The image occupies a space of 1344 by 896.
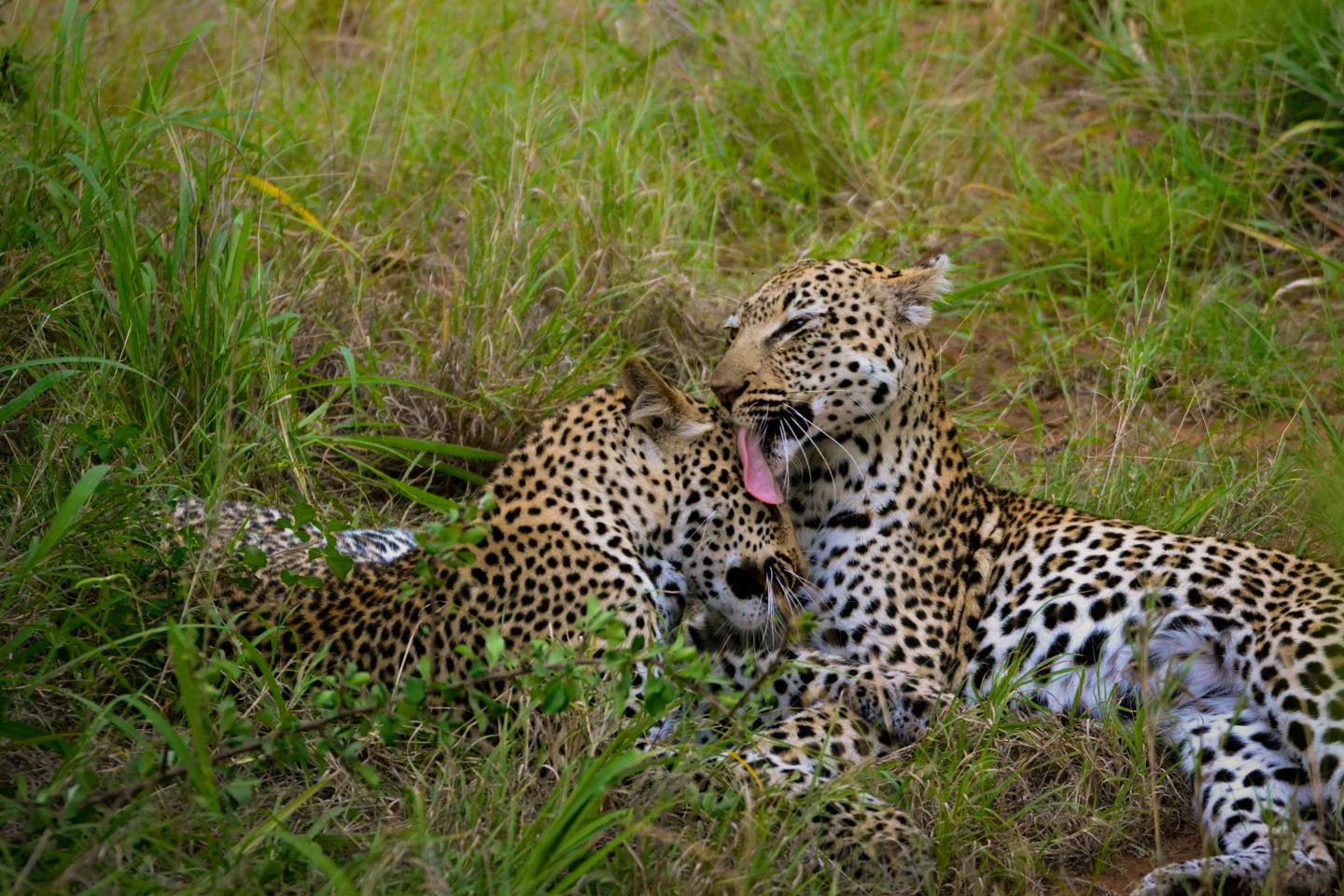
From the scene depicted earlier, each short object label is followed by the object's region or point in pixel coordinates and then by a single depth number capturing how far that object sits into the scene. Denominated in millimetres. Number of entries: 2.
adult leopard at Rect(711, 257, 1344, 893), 10336
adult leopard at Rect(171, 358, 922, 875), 10219
